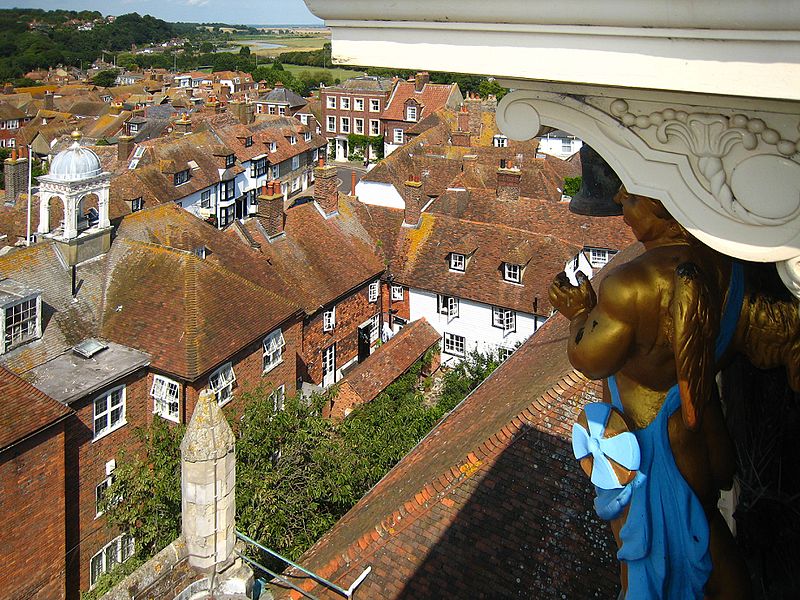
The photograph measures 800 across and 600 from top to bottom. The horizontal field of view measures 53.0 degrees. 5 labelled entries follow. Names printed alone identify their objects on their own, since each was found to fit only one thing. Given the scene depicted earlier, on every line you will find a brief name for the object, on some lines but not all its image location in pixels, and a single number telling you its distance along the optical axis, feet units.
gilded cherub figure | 11.76
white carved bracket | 9.25
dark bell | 14.03
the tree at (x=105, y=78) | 473.67
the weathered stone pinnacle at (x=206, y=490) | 40.09
